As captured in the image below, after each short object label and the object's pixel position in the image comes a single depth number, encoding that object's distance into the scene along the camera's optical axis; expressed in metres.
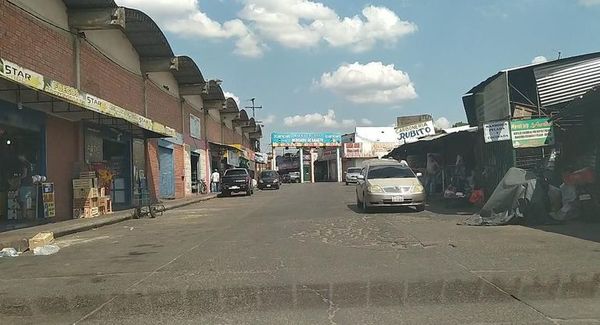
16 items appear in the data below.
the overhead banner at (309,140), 82.50
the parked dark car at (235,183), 37.72
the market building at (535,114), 16.78
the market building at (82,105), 16.86
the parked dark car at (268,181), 51.09
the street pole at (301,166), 84.63
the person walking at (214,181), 45.04
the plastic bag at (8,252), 11.63
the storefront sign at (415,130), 26.75
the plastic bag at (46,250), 11.72
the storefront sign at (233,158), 54.19
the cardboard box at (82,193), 19.96
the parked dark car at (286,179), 88.34
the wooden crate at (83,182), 20.12
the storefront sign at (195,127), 41.08
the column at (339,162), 82.44
